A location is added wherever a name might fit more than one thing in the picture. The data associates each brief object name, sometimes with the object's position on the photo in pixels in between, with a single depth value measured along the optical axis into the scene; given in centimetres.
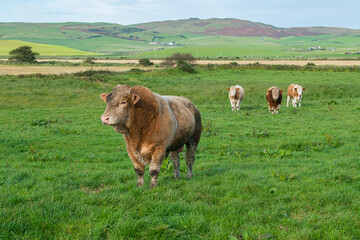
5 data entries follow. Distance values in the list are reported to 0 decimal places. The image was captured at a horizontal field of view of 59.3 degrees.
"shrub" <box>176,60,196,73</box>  5725
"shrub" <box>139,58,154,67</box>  8221
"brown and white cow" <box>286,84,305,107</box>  2723
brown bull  607
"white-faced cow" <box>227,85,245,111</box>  2481
